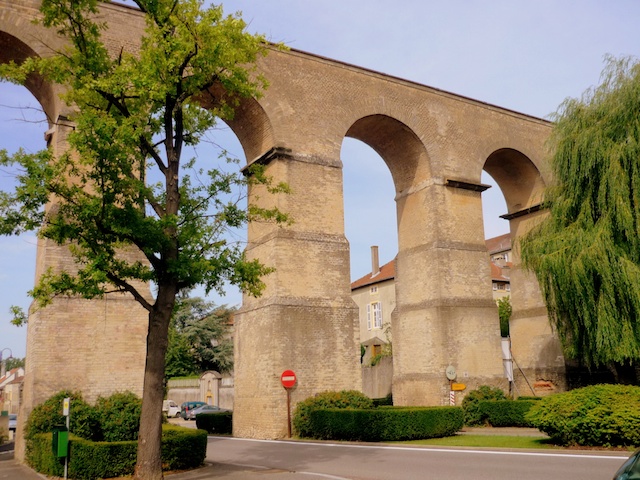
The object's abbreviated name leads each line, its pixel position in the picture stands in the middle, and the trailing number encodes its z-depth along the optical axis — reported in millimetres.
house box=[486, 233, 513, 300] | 47406
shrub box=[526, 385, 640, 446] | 11789
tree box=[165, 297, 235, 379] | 46156
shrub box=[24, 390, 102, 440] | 13047
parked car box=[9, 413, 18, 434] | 35156
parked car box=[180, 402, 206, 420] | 36812
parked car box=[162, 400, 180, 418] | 40219
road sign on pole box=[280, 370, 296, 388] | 17500
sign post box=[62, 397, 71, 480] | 10820
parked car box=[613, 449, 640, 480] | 4051
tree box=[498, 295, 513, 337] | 43669
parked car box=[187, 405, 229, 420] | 33275
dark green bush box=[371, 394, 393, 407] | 25906
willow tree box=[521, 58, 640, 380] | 16281
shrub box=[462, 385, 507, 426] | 19984
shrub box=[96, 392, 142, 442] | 13203
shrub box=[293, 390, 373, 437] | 17469
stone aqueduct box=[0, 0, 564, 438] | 14703
